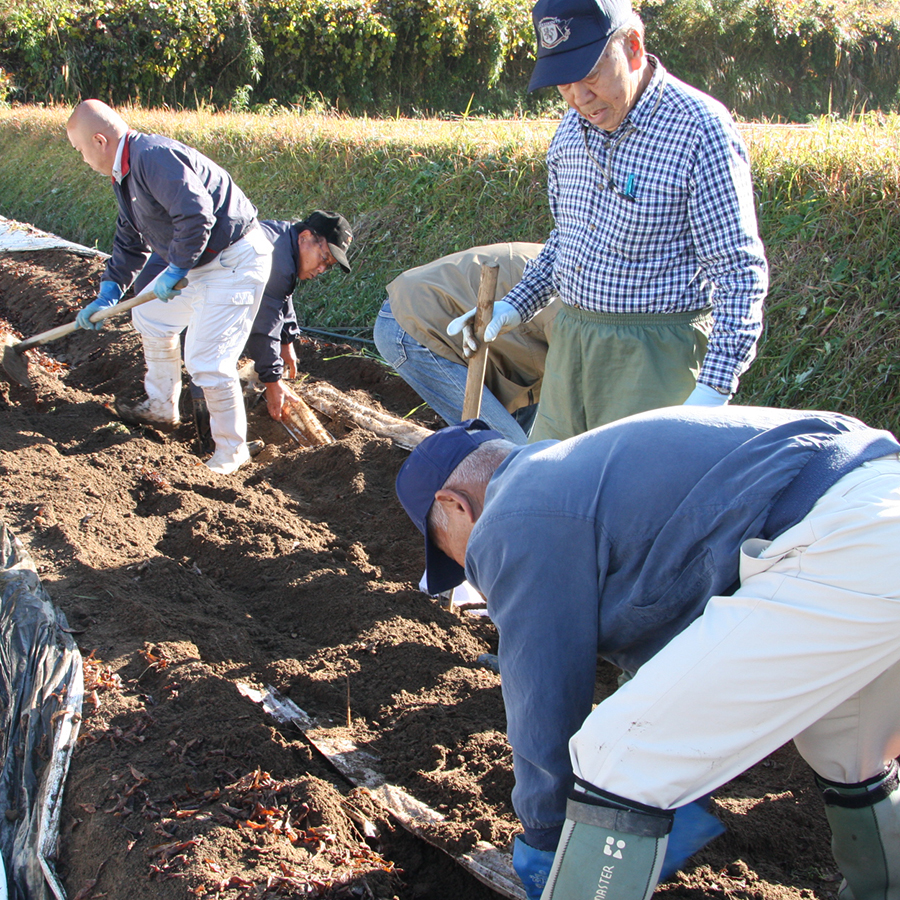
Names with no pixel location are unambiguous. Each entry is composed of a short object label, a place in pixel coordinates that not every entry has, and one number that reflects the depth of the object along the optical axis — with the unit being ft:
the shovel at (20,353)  15.93
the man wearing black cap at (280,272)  14.83
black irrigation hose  19.93
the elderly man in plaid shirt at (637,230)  7.26
